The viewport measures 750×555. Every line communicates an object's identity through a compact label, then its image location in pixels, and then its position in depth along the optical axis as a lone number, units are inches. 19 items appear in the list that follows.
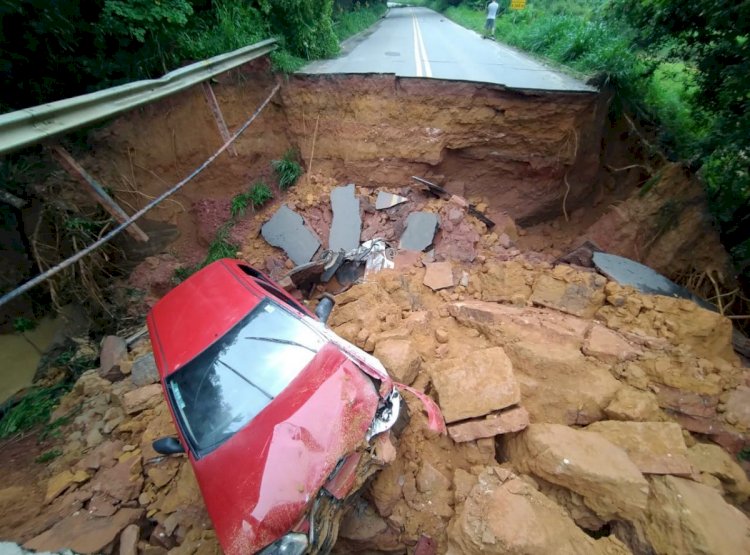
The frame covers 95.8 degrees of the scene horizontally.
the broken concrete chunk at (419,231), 218.2
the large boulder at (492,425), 117.0
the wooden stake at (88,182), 145.3
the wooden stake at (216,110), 216.4
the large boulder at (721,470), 102.7
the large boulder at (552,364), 125.2
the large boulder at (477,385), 121.1
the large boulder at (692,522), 85.8
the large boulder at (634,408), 118.8
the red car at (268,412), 89.2
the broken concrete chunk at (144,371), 161.2
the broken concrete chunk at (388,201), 242.5
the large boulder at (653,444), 102.7
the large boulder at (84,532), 102.5
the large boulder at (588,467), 97.3
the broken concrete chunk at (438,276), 187.6
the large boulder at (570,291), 165.9
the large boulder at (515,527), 89.4
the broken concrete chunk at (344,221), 232.4
